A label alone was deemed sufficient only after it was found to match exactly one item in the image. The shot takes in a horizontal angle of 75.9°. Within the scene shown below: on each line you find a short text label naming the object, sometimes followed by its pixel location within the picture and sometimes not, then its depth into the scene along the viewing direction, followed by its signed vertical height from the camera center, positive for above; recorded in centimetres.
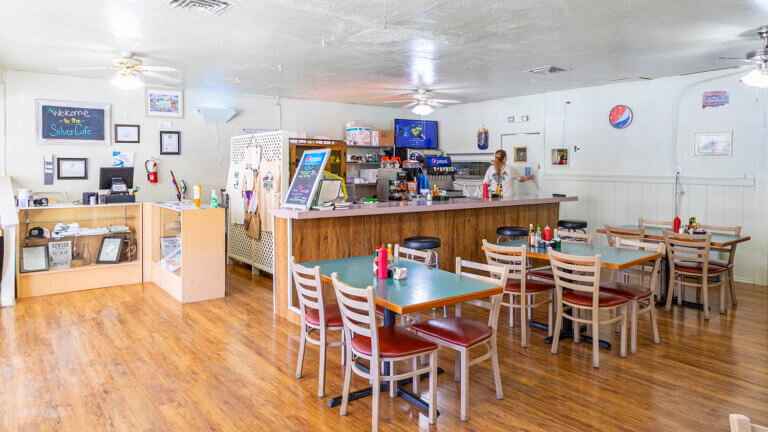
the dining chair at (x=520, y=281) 417 -80
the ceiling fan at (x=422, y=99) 815 +159
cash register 631 +5
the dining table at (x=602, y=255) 394 -53
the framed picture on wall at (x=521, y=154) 903 +70
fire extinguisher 784 +31
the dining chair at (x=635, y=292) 403 -82
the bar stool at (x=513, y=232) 561 -45
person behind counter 712 +23
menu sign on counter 468 +10
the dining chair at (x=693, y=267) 495 -78
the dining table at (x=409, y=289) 277 -60
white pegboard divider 625 -55
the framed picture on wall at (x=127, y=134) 755 +83
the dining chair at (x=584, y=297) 373 -85
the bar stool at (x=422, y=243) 479 -51
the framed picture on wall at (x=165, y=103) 779 +137
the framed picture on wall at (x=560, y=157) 844 +62
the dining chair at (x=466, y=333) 293 -87
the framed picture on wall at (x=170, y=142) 796 +75
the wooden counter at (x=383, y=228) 474 -40
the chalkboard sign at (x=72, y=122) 697 +95
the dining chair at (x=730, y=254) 529 -65
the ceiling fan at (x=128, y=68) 566 +144
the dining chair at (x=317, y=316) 317 -87
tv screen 1021 +122
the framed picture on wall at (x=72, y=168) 714 +27
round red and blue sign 755 +119
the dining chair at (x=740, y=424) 119 -56
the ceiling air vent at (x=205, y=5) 388 +147
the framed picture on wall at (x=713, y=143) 660 +69
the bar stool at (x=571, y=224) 664 -43
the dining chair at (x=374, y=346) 274 -90
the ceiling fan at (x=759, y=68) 499 +130
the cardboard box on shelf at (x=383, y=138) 978 +105
